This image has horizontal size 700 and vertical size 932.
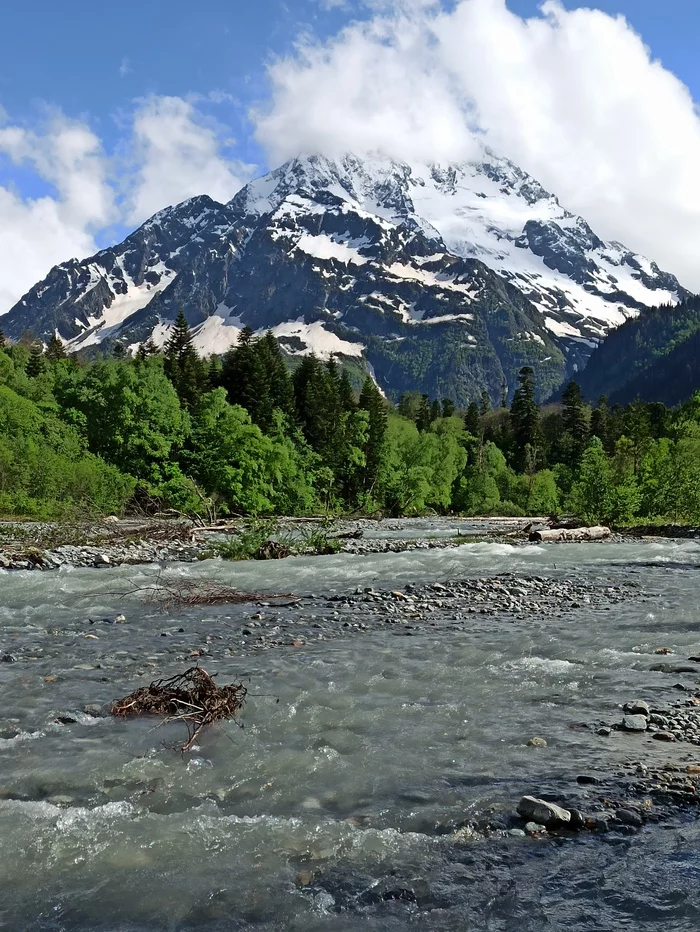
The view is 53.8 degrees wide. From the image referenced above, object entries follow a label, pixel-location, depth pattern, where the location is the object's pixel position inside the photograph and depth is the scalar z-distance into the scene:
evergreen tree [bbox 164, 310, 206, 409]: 67.12
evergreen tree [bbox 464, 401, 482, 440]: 131.73
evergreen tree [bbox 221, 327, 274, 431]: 68.94
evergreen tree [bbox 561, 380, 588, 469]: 113.31
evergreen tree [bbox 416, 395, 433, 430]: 128.57
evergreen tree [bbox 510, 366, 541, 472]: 115.62
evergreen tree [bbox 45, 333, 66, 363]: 99.30
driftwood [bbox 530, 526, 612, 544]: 38.19
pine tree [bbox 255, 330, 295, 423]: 72.69
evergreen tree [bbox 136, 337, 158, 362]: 66.00
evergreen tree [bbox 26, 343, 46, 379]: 79.25
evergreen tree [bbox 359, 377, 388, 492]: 71.50
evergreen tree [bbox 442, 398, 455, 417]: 151.77
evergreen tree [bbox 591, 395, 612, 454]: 116.37
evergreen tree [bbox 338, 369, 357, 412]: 84.93
